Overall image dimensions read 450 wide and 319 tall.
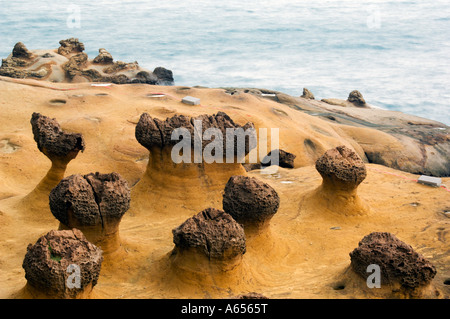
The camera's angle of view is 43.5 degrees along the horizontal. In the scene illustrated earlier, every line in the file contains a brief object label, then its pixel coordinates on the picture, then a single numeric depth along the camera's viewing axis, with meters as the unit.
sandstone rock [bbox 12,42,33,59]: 22.94
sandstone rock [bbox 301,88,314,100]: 25.25
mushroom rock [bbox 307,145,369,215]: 10.06
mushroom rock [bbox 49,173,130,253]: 7.19
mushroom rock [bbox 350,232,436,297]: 6.63
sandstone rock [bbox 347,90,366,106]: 25.95
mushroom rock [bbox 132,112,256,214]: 10.17
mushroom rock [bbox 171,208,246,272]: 6.79
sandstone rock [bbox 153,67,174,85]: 24.17
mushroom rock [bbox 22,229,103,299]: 5.78
